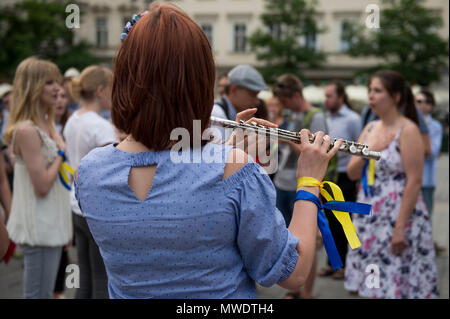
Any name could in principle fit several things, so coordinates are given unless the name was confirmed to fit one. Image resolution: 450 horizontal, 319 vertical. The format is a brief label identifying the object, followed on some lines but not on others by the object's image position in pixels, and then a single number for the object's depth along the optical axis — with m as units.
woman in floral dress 3.65
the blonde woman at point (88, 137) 3.12
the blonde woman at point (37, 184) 3.29
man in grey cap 3.93
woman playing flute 1.33
